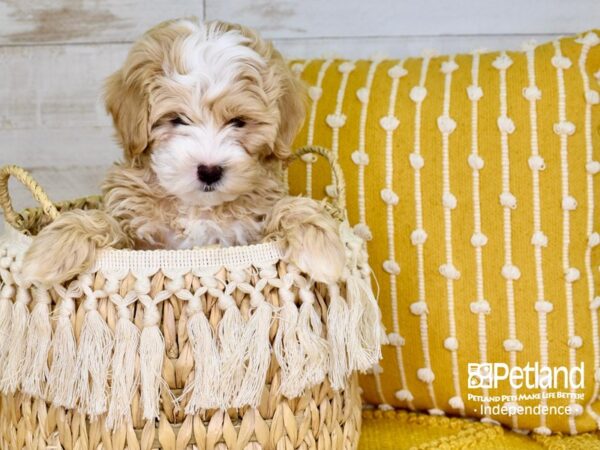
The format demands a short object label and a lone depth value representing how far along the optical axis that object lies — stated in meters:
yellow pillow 1.49
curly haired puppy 1.20
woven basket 1.07
